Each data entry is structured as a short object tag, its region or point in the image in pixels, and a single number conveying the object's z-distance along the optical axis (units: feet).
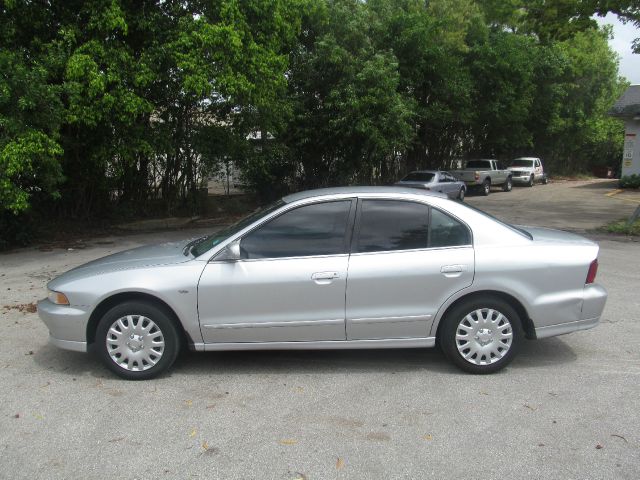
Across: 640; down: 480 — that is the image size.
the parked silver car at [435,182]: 70.08
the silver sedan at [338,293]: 15.05
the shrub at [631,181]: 91.04
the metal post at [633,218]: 43.05
